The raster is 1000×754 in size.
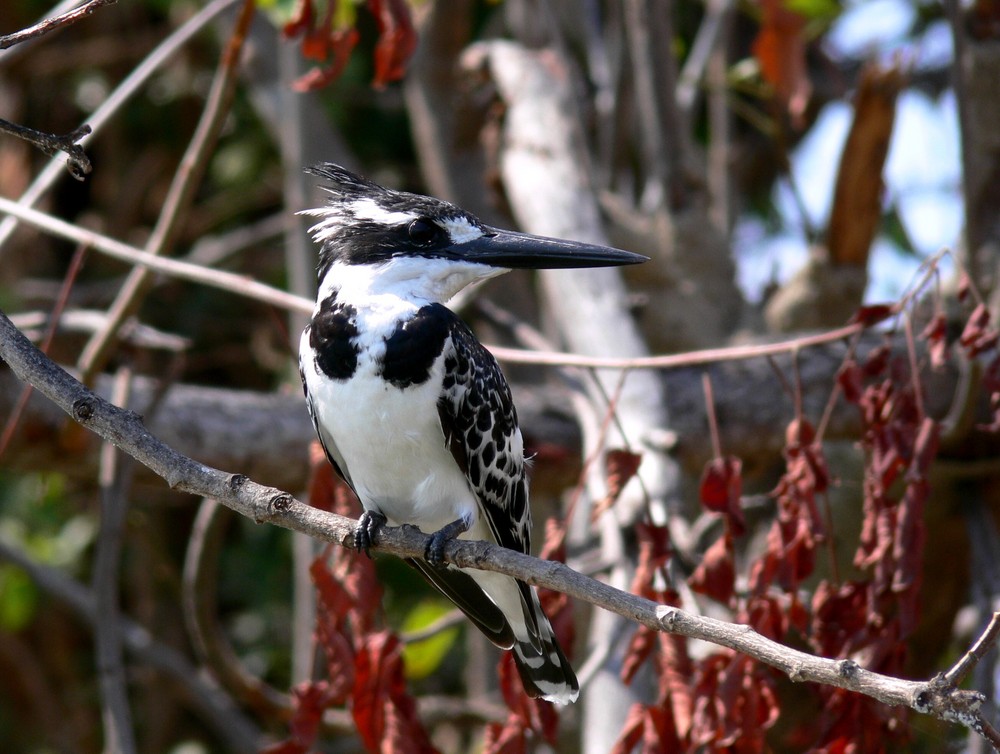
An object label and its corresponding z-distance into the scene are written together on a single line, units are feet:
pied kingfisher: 16.94
